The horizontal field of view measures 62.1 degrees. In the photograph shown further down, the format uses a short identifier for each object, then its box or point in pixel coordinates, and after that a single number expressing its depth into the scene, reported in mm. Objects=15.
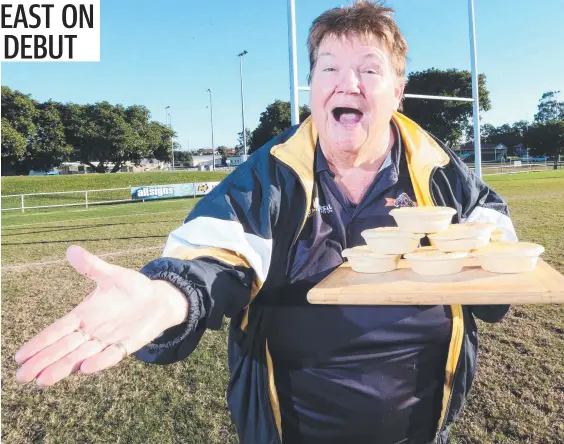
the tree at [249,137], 63312
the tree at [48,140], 39906
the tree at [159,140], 49009
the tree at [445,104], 44812
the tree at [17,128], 36188
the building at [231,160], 76212
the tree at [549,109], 80938
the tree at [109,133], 43031
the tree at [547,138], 54781
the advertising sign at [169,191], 25453
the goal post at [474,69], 10586
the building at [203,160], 84062
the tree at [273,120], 51656
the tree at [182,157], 82500
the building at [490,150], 67938
